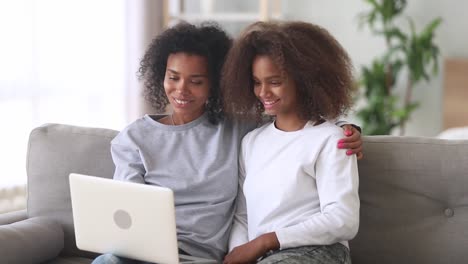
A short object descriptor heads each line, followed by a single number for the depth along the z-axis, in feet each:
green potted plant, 19.89
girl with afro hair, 10.97
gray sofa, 11.67
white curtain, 15.73
